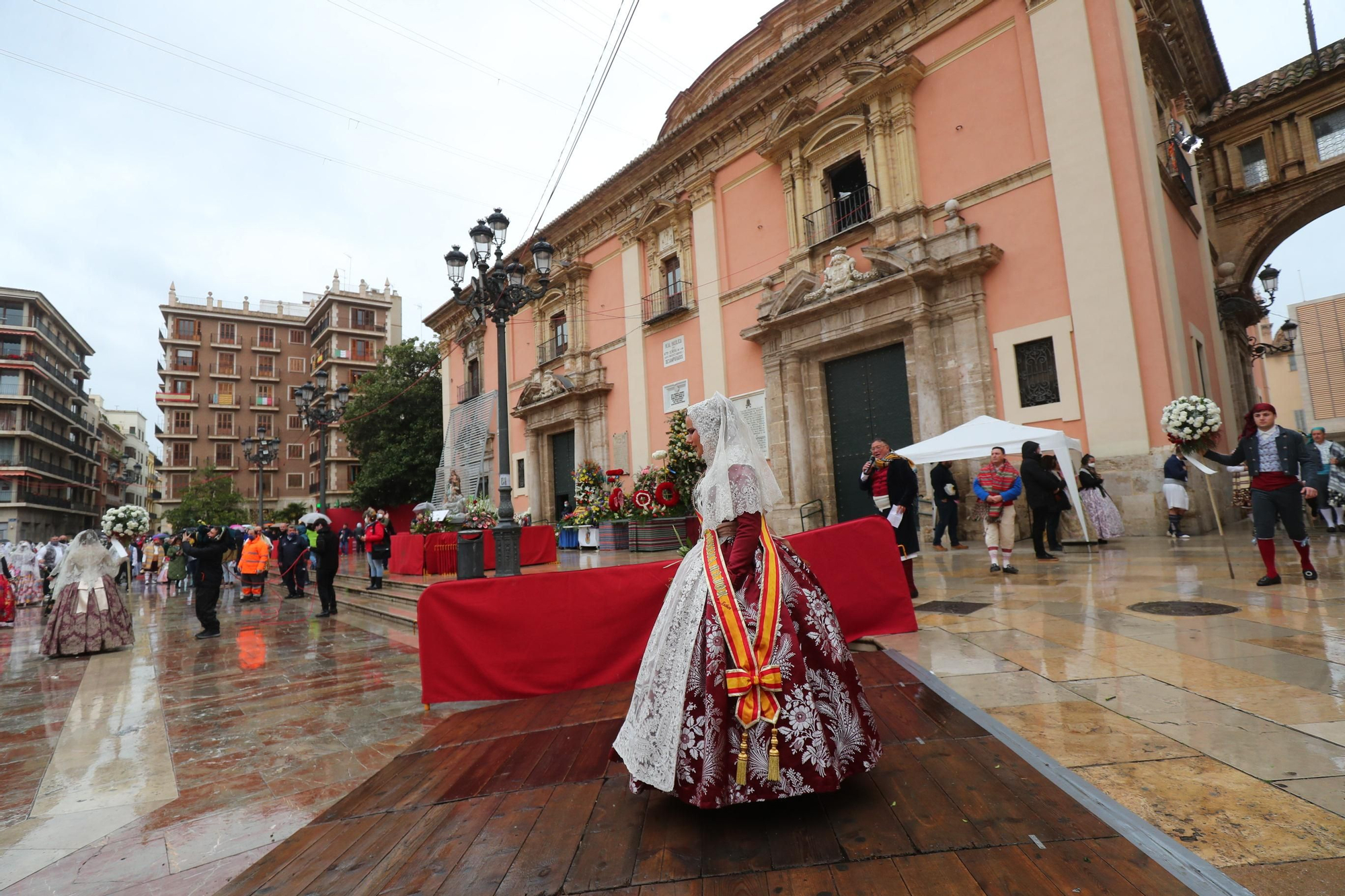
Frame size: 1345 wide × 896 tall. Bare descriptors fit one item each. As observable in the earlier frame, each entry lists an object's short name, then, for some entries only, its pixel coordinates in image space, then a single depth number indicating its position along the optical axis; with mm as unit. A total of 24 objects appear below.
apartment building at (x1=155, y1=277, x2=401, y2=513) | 44719
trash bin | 9180
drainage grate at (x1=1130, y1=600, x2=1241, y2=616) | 4598
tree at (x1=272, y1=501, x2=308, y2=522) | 35969
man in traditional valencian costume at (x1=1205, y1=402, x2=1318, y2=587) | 5344
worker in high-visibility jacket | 12516
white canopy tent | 8602
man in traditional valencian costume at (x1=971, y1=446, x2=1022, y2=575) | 7102
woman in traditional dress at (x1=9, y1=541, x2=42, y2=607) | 15461
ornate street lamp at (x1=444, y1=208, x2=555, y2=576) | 7953
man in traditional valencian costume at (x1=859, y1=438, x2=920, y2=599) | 6195
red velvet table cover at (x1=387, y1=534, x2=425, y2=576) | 12578
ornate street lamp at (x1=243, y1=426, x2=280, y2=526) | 19156
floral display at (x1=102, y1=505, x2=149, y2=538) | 8961
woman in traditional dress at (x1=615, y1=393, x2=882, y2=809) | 2195
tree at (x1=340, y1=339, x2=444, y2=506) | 28391
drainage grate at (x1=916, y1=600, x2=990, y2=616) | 5340
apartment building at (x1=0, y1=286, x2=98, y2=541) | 38500
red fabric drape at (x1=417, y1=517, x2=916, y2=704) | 4266
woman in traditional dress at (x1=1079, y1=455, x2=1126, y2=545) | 8992
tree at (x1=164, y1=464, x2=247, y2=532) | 36469
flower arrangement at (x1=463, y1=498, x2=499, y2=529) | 12242
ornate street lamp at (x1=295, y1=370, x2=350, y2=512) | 15795
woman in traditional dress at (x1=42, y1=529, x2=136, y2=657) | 7195
